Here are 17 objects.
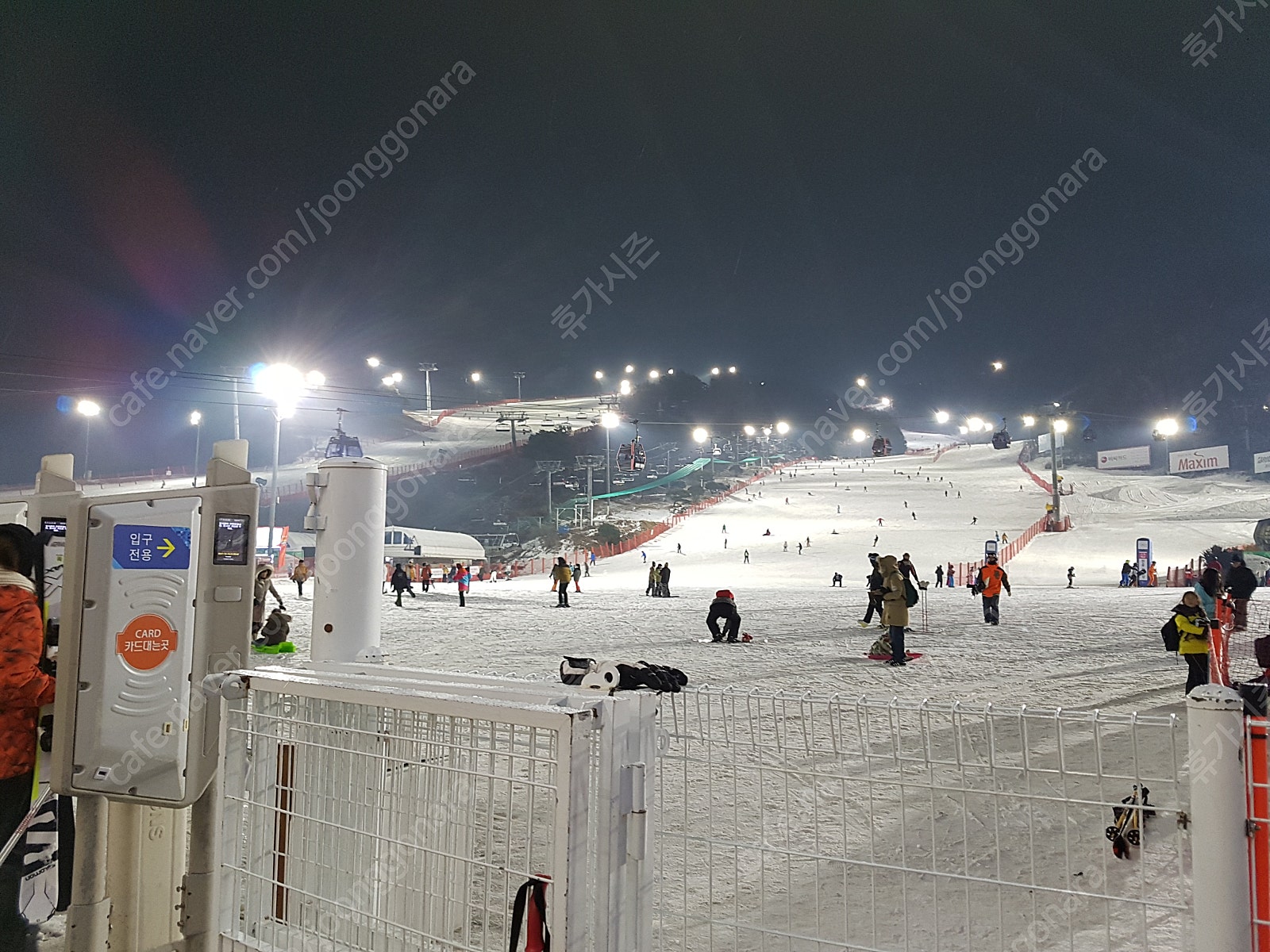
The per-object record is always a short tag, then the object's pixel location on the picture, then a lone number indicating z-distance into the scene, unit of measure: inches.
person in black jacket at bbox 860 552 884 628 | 509.1
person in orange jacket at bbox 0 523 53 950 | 102.4
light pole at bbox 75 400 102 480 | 1318.9
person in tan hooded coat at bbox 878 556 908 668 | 393.7
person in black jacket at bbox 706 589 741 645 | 506.6
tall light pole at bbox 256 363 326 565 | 1097.4
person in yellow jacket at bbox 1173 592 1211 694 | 292.5
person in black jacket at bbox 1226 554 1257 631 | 438.6
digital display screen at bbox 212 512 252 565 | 113.0
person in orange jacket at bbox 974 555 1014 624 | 565.6
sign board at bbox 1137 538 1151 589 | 1018.1
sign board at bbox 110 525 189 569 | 108.6
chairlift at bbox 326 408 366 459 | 1159.0
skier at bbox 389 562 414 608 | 824.3
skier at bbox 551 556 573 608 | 760.3
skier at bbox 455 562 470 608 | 815.7
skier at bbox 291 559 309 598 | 850.8
